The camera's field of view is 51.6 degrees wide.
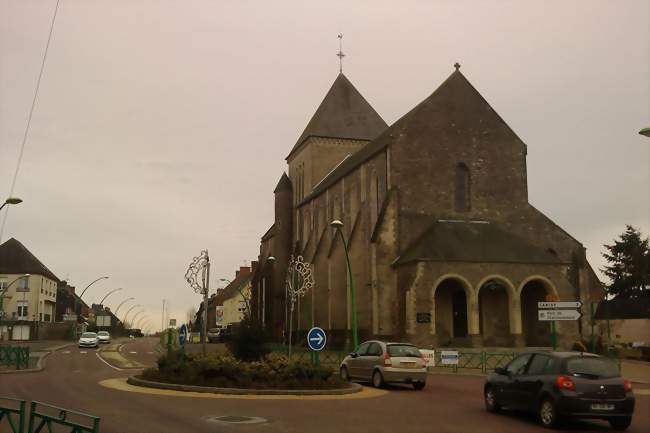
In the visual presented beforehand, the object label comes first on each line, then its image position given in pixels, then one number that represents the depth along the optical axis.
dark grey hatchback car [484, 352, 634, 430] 11.16
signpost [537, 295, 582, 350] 22.84
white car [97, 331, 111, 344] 63.19
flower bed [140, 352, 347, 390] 17.03
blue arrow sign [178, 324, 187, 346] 24.02
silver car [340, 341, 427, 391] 18.66
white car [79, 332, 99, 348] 50.19
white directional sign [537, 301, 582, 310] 22.95
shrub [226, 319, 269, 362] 21.78
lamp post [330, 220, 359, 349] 26.23
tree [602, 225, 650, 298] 62.38
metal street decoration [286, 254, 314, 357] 31.27
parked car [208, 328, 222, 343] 64.81
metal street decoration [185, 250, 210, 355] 28.78
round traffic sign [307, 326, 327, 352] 19.95
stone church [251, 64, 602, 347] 36.84
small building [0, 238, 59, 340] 73.19
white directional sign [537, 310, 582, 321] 22.83
